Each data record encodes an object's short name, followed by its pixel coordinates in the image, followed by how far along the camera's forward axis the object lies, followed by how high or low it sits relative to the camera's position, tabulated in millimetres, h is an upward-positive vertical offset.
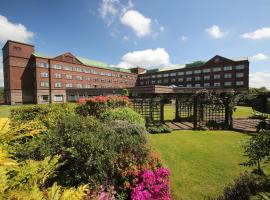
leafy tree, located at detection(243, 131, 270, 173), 2175 -735
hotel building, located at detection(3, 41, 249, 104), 44188 +7384
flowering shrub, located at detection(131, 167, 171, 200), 3707 -2263
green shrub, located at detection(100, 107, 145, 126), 8391 -1090
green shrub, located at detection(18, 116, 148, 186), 3977 -1484
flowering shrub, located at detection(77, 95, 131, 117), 10531 -651
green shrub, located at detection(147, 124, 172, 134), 12523 -2695
